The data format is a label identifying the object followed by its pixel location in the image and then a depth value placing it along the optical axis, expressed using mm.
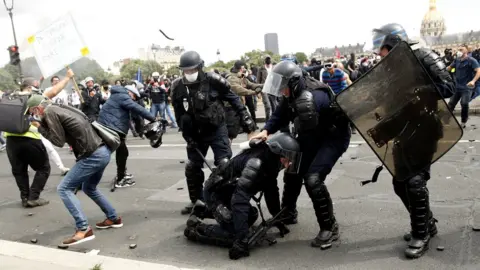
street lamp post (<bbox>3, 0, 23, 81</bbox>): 14250
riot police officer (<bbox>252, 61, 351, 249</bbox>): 3688
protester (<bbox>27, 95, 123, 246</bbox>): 4234
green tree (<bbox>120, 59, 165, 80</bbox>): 66625
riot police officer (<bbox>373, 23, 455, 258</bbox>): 3225
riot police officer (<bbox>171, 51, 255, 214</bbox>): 4703
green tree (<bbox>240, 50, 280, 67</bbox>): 91150
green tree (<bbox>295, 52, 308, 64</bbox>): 104288
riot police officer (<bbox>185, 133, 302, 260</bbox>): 3664
